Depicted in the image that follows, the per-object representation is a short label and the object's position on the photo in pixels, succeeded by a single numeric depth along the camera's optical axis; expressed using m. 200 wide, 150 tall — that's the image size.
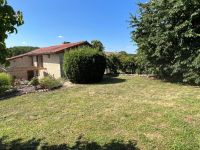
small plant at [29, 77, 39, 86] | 9.40
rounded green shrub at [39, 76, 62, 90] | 8.95
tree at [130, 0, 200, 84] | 7.59
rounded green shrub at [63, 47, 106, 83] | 10.02
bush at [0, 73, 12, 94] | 9.20
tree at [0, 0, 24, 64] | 2.46
